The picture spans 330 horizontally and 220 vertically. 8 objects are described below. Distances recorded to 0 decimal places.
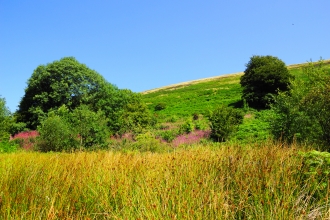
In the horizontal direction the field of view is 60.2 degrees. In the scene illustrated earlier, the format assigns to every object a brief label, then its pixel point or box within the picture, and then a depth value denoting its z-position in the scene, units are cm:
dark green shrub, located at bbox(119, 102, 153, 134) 2377
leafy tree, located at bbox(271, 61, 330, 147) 1059
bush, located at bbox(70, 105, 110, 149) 1769
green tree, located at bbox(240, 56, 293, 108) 2991
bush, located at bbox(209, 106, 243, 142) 2027
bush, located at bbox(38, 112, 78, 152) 1761
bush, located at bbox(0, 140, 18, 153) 1648
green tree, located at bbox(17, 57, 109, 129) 3262
